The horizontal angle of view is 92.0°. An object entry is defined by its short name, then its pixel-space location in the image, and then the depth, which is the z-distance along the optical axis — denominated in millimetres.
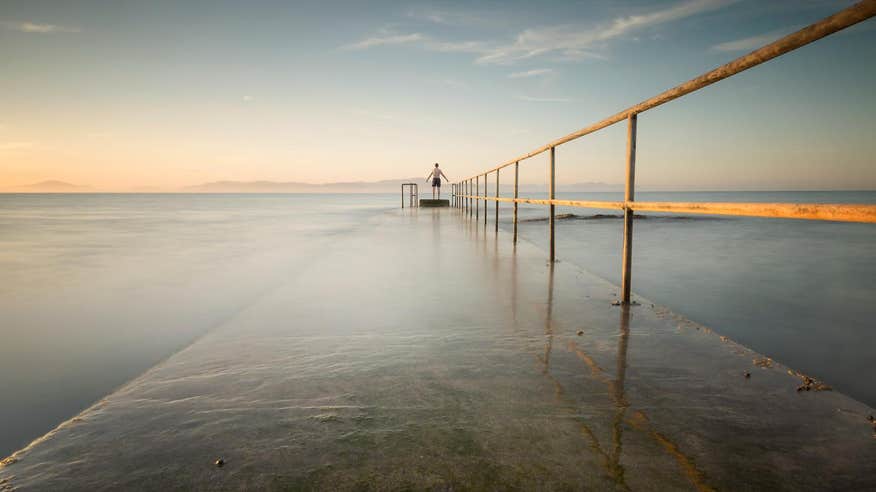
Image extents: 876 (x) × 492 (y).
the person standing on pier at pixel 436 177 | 24227
